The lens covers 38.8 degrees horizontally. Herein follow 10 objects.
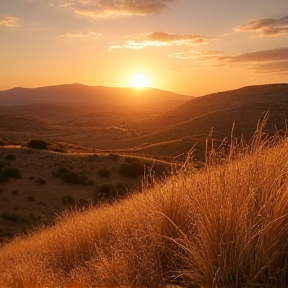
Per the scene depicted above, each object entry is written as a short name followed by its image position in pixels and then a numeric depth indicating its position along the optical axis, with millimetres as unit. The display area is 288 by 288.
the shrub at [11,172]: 29938
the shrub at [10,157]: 34694
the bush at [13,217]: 21398
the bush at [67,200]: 25894
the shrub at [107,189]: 27969
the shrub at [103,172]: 34031
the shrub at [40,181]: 29978
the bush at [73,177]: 31250
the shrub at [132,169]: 34281
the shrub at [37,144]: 40728
